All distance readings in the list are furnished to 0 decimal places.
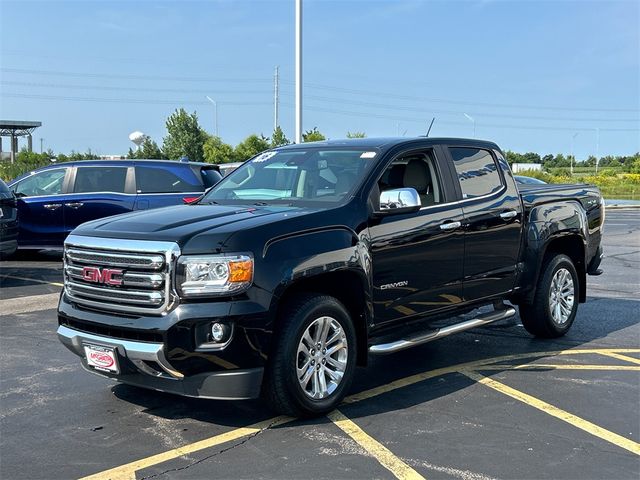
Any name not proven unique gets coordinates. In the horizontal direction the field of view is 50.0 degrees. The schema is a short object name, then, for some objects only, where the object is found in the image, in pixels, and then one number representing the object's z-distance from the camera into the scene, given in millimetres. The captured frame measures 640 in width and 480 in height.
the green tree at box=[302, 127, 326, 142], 43450
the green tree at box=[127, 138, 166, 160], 49000
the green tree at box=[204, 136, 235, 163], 50375
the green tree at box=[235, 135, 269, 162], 50469
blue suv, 12250
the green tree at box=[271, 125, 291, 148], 43562
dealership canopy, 69375
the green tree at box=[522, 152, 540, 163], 98775
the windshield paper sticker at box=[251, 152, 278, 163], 6288
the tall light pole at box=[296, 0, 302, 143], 18781
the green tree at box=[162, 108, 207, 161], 55656
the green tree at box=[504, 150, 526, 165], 85275
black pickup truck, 4223
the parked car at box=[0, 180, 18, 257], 10188
